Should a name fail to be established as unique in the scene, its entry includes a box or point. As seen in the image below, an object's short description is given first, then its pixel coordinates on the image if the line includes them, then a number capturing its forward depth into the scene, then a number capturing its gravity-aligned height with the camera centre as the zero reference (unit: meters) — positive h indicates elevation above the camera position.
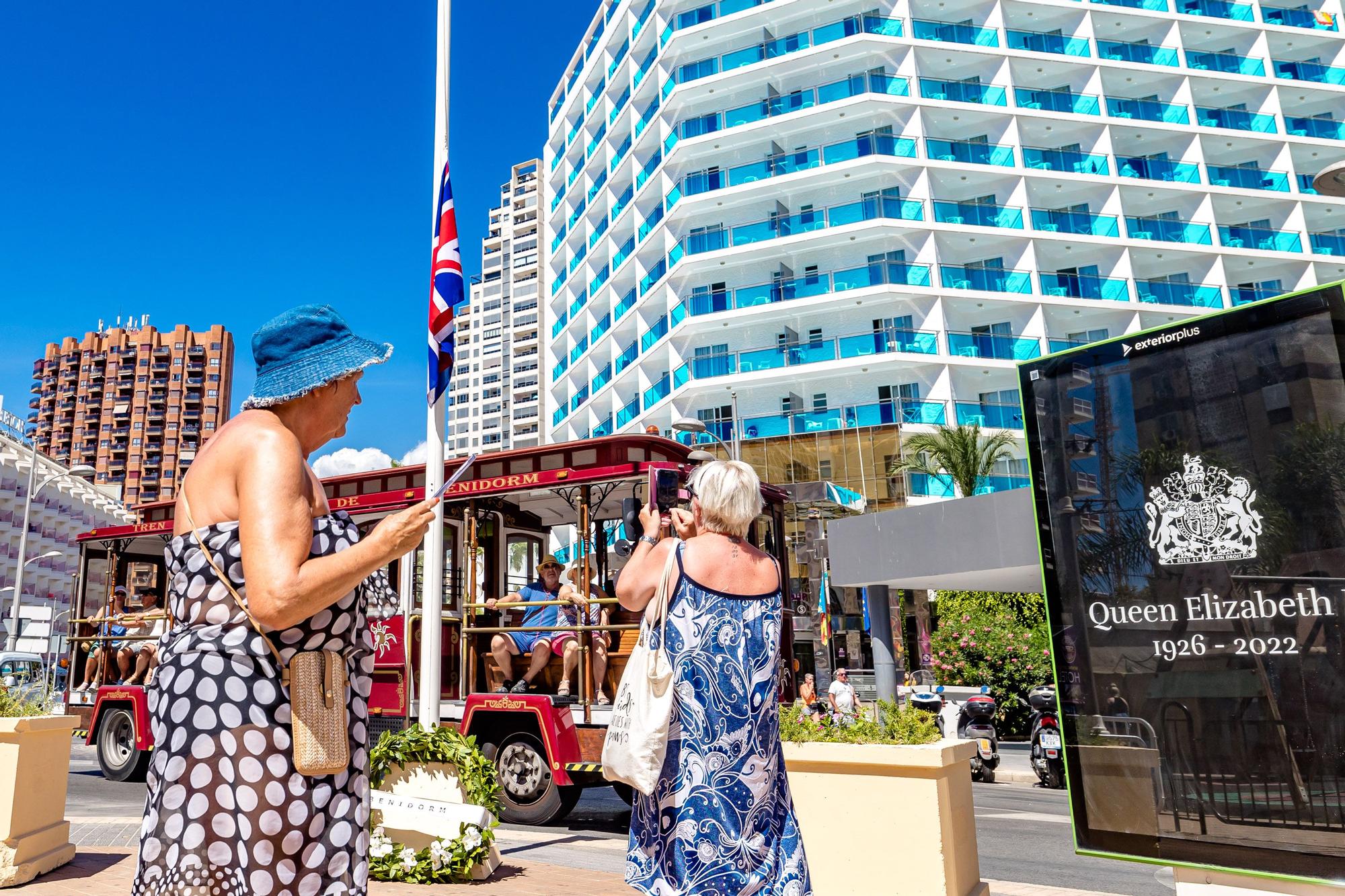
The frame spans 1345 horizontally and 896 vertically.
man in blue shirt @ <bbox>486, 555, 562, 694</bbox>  9.98 +0.21
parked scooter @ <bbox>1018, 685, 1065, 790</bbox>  14.40 -1.66
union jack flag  7.73 +2.95
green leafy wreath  6.54 -0.98
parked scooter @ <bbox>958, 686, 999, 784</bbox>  15.77 -1.47
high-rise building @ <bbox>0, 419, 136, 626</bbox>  69.31 +12.17
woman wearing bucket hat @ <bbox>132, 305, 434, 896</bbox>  1.91 +0.00
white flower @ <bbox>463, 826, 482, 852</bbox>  6.57 -1.17
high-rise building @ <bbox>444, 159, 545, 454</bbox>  119.25 +40.70
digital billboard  4.05 +0.21
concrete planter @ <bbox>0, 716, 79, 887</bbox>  6.43 -0.79
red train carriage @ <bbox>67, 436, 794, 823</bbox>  9.54 +0.89
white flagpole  7.12 +0.50
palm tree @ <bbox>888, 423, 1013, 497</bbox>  33.47 +6.33
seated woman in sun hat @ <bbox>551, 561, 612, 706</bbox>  9.63 +0.33
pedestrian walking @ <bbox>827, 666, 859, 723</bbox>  16.03 -0.83
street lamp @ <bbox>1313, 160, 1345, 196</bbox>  7.93 +3.50
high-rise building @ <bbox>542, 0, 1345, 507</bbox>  39.62 +19.16
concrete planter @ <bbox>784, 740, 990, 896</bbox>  4.91 -0.87
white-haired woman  3.22 -0.28
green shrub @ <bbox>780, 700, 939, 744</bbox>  5.19 -0.45
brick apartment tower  156.75 +42.99
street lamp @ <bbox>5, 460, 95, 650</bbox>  29.00 +4.20
